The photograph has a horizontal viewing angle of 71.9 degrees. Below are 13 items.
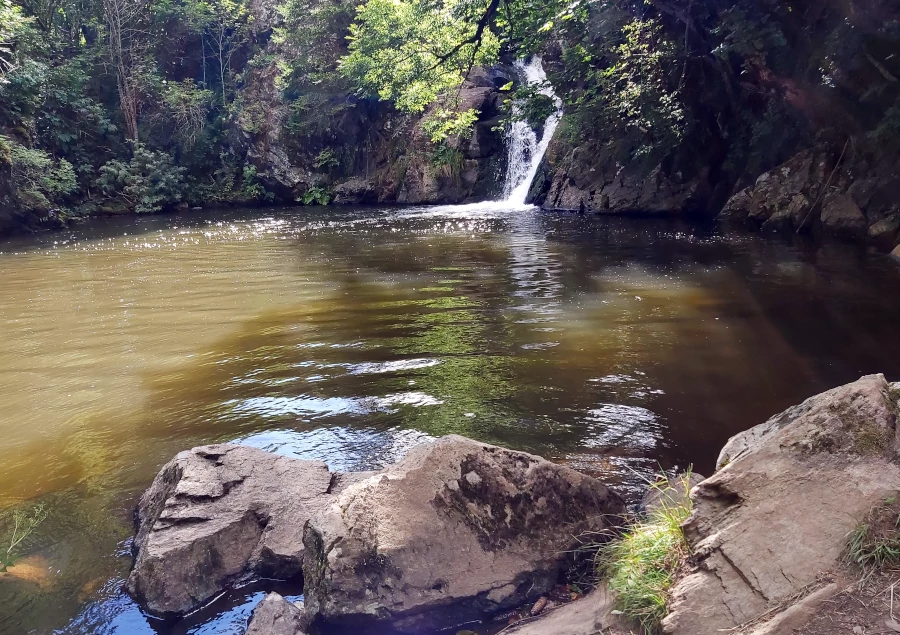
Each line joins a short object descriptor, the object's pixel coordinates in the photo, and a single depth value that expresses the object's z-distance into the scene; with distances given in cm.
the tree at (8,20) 1346
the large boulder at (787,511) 212
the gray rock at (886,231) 1096
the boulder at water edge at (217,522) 293
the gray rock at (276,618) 265
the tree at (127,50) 2467
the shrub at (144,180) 2289
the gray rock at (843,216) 1212
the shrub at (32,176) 1694
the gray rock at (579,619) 242
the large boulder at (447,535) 272
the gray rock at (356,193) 2542
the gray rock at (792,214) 1346
